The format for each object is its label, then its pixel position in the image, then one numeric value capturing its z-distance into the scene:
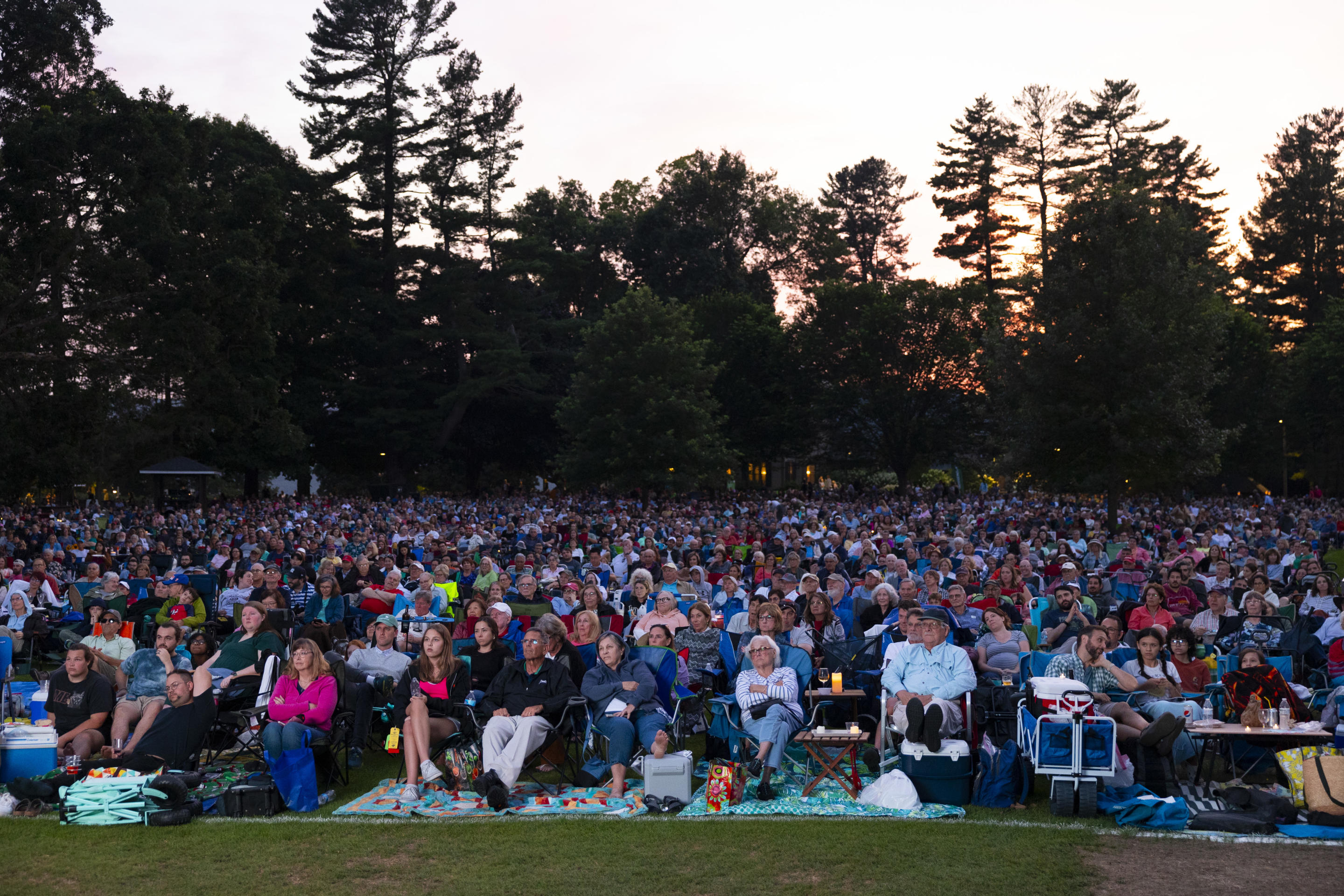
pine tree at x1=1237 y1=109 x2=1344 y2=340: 54.22
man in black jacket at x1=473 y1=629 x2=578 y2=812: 7.17
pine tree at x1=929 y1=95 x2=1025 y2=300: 57.50
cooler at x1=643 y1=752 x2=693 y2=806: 6.92
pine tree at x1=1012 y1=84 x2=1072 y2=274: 55.19
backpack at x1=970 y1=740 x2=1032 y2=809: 6.81
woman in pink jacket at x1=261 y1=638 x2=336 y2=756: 7.24
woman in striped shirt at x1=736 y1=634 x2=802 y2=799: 7.25
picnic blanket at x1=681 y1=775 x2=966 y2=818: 6.60
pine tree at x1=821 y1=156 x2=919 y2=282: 68.31
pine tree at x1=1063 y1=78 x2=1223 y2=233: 53.56
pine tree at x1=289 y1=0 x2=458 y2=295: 47.59
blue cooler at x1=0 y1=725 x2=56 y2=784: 7.50
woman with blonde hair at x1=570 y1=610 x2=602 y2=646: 8.48
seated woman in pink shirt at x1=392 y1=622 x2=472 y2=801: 7.30
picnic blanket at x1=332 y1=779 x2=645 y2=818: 6.74
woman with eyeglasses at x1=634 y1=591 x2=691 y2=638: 9.17
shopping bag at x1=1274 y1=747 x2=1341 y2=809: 6.44
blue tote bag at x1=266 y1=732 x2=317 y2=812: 6.90
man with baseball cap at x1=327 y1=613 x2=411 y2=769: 8.11
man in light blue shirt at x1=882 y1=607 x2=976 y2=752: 6.83
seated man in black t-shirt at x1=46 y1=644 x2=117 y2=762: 7.77
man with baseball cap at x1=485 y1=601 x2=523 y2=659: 9.61
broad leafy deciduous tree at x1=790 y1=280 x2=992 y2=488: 44.62
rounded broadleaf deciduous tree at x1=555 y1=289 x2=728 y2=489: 39.53
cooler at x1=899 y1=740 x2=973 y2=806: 6.80
